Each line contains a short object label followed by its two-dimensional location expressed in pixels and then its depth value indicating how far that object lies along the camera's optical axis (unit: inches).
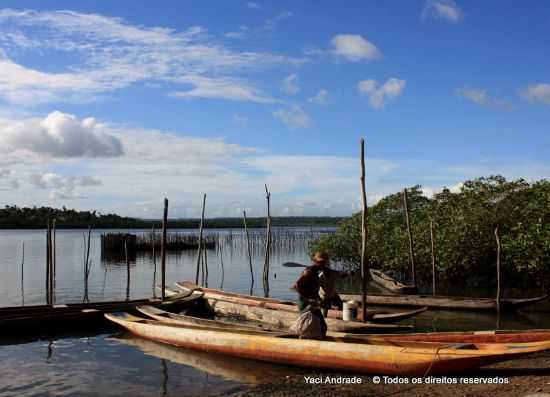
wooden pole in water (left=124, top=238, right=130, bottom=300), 732.7
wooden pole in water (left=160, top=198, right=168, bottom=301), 523.6
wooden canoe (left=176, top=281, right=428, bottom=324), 406.9
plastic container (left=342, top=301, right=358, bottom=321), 387.5
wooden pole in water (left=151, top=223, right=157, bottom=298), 733.1
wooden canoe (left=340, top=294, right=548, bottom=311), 513.3
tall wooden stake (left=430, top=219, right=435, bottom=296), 631.8
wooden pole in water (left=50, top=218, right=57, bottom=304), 577.7
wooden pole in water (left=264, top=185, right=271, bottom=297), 813.9
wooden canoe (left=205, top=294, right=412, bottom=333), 359.9
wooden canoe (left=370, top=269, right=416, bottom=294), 647.8
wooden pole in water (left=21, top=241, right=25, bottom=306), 657.0
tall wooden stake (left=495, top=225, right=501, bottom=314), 509.0
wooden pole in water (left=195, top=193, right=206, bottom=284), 785.2
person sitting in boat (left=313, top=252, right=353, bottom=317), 329.1
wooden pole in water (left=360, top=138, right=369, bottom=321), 403.2
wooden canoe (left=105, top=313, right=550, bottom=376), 262.1
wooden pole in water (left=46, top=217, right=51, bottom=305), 600.5
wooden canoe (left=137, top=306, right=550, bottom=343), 293.1
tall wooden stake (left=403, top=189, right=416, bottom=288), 662.5
